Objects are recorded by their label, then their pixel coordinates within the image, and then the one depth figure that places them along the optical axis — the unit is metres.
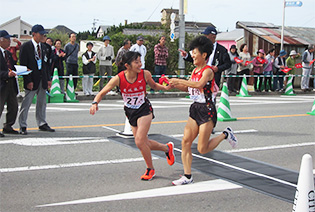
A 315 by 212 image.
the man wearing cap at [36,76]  8.66
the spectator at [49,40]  14.51
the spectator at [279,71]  20.09
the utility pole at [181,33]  19.75
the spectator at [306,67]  20.57
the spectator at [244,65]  18.52
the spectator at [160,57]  16.95
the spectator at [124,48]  15.36
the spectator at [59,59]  14.85
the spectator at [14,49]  13.63
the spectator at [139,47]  15.57
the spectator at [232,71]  17.73
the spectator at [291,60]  20.82
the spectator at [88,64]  15.87
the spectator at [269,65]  19.62
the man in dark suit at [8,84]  8.39
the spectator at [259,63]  19.06
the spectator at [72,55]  15.36
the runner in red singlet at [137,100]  5.70
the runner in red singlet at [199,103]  5.45
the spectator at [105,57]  16.44
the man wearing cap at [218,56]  7.92
